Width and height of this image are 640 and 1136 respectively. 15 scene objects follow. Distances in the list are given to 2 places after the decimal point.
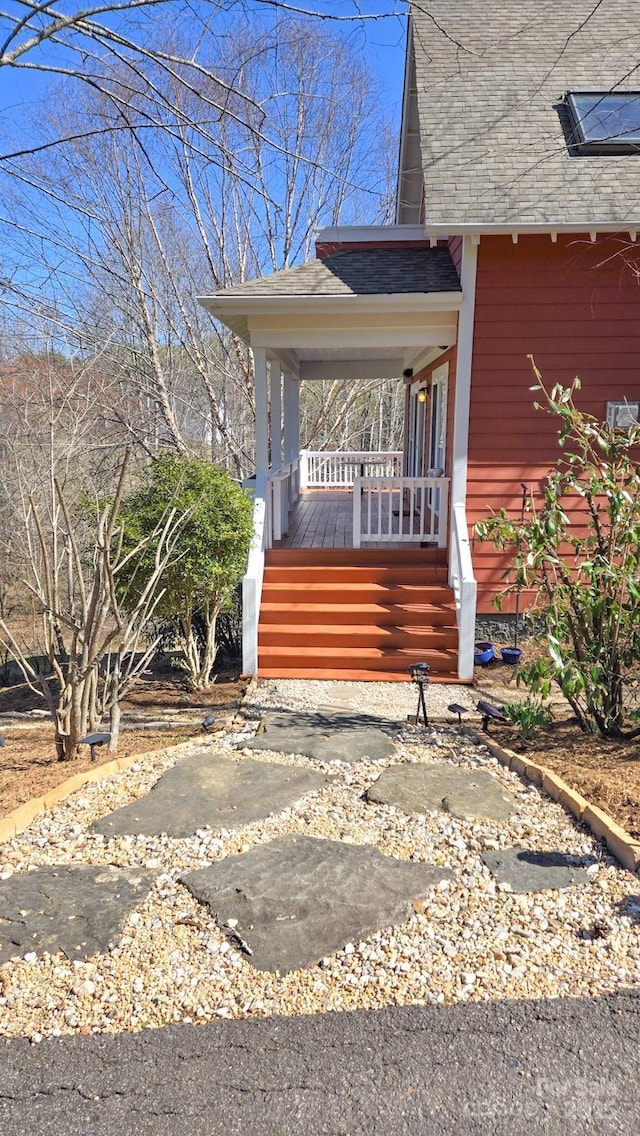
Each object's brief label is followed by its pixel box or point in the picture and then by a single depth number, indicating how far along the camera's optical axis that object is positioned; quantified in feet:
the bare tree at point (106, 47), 10.52
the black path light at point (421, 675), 16.97
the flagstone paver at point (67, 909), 8.52
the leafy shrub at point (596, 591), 14.43
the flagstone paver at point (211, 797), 11.48
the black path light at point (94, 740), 13.99
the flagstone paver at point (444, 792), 12.08
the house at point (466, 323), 23.39
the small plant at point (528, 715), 15.51
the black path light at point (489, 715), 16.56
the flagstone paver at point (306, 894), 8.55
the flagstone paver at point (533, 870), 9.72
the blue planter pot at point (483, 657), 23.99
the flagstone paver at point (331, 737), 15.16
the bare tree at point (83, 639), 13.62
